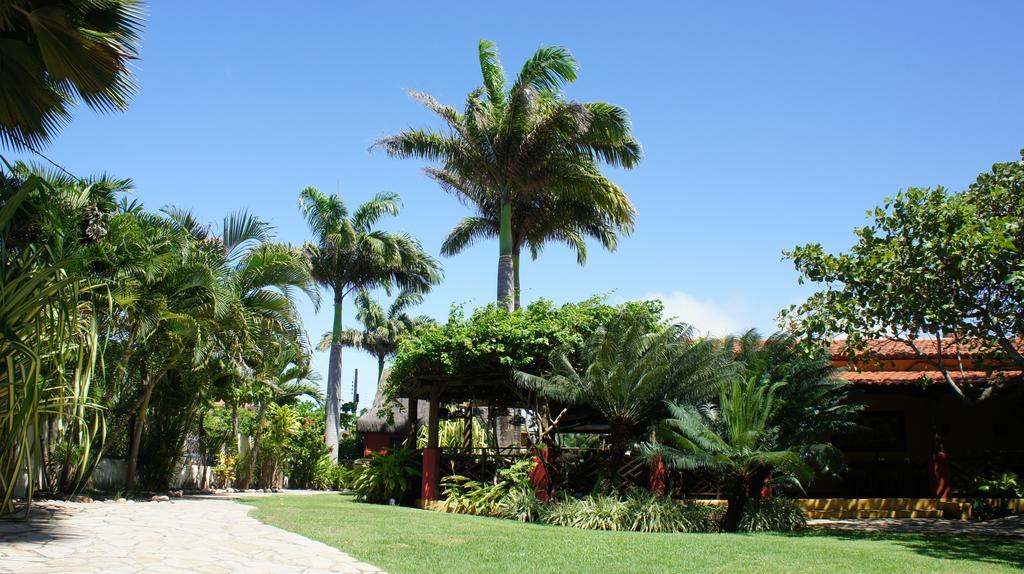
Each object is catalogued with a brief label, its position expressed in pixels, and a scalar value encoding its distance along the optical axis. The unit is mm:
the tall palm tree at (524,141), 20391
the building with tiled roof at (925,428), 17219
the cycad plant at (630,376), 14859
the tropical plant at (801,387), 15523
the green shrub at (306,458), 28203
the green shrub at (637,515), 13734
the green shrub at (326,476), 28305
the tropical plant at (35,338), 7043
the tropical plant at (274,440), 25781
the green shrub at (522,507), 15094
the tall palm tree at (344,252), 32906
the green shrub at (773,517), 13953
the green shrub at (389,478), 18625
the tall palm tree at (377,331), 50841
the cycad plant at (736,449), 13273
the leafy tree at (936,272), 13148
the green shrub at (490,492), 16000
